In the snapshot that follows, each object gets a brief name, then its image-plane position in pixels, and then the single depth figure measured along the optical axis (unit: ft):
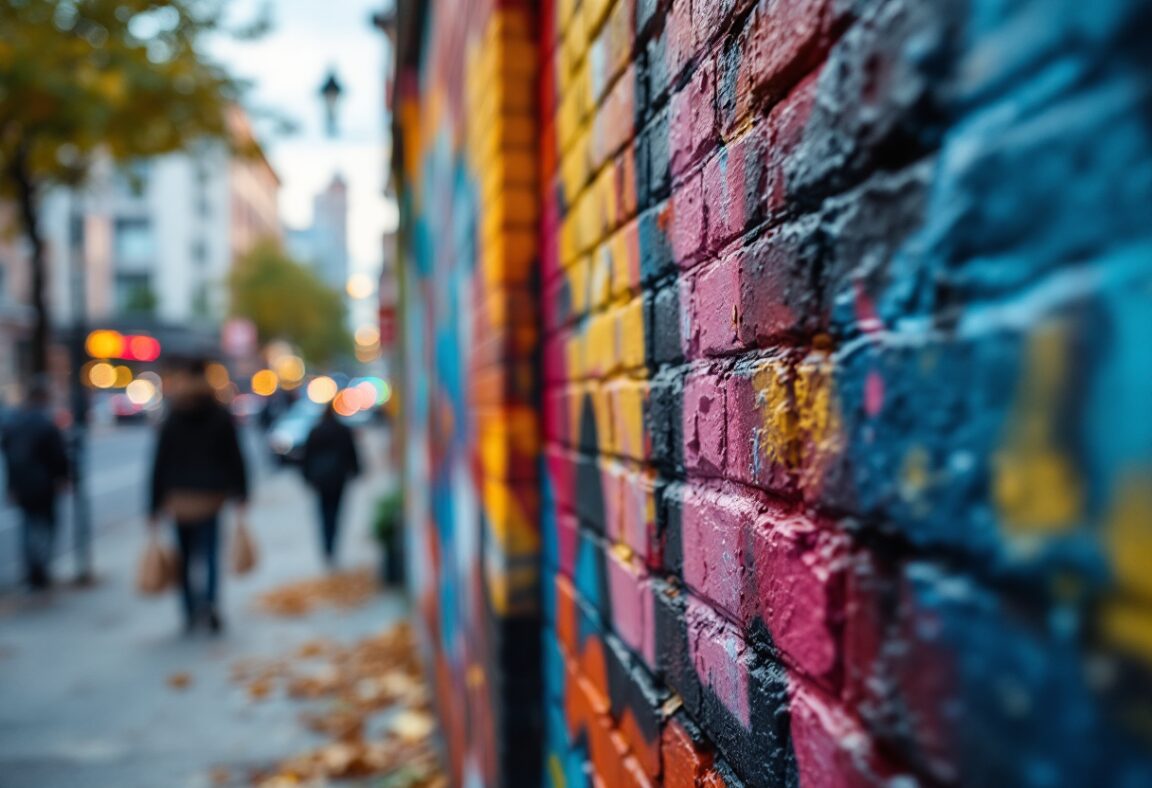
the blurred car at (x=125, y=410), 111.24
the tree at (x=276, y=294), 149.28
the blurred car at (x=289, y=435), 60.50
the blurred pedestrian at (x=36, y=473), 24.20
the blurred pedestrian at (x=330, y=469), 28.19
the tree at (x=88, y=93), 26.76
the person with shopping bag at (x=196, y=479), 20.43
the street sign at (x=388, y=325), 38.29
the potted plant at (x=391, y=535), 25.23
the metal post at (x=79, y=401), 26.84
